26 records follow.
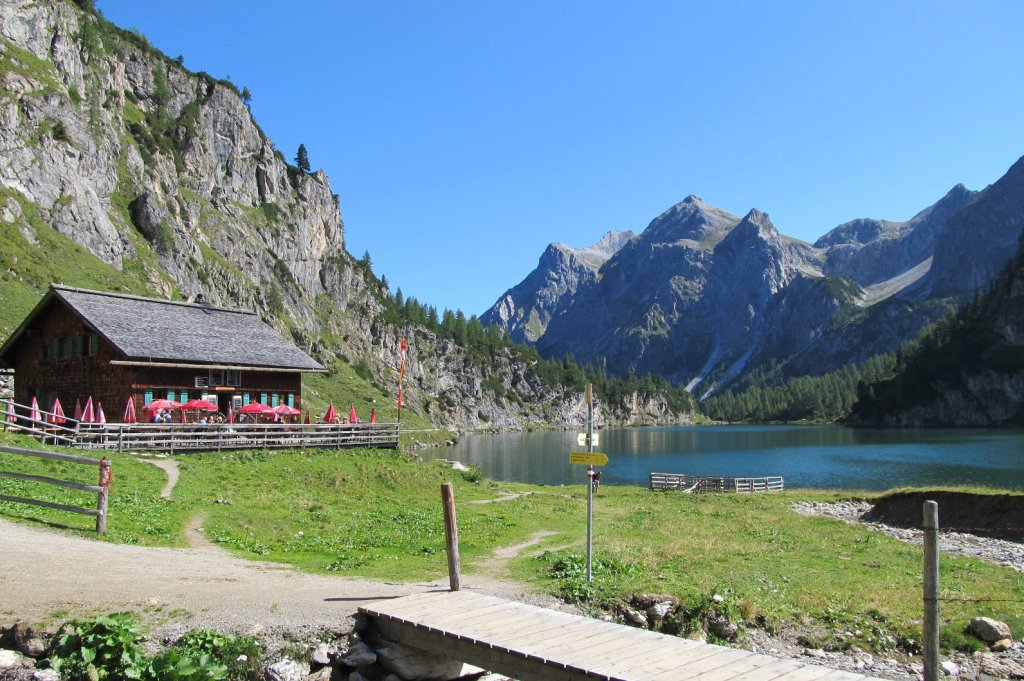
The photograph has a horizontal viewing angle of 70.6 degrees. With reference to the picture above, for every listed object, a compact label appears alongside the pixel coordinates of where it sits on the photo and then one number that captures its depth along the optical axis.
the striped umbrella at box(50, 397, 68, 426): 41.92
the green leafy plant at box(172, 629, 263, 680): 12.32
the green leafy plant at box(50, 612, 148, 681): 11.97
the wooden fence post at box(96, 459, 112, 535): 20.66
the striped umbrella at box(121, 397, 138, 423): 42.56
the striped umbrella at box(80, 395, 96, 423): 40.81
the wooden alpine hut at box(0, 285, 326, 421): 44.84
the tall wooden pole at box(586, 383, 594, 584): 18.28
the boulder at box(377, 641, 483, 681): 13.05
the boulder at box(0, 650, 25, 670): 12.20
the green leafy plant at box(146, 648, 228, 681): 11.86
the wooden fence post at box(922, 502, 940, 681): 11.21
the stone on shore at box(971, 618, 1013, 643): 17.17
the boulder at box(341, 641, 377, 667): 12.93
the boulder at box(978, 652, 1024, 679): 15.51
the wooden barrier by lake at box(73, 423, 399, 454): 37.41
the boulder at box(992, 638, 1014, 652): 16.78
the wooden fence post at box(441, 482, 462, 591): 15.94
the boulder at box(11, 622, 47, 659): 12.55
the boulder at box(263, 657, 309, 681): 12.44
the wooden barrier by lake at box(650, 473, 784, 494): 58.03
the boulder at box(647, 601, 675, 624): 16.61
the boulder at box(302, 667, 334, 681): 12.66
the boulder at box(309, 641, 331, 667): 12.85
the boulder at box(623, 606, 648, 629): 16.44
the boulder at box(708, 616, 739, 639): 16.52
